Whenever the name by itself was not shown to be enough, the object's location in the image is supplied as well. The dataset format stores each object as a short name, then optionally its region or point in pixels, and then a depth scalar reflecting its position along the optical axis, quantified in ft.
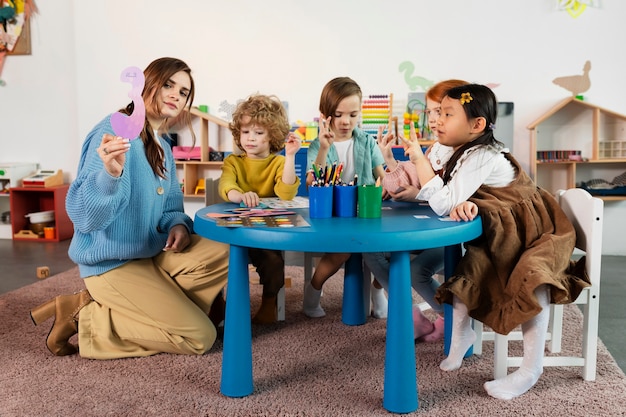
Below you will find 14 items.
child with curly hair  7.67
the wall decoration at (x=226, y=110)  15.08
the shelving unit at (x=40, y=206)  15.17
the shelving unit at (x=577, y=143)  13.30
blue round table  4.92
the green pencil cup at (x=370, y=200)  5.79
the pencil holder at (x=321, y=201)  5.81
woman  6.76
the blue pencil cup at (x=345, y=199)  5.84
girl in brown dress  5.70
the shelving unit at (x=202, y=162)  14.92
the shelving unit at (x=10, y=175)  15.21
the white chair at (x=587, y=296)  6.05
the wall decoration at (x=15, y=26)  15.84
